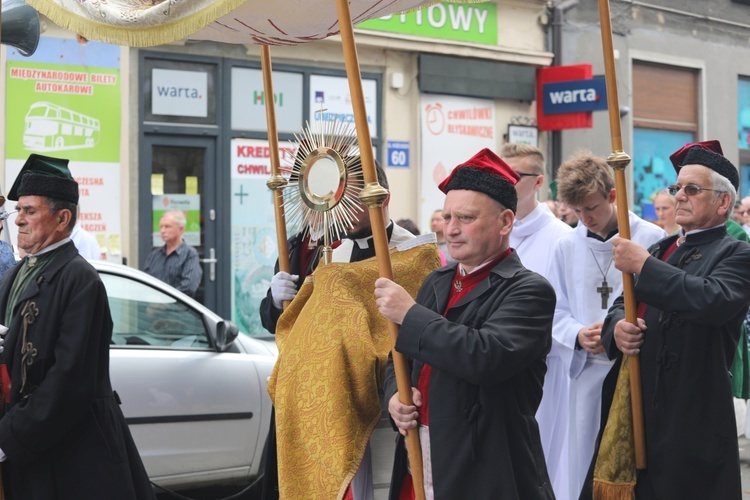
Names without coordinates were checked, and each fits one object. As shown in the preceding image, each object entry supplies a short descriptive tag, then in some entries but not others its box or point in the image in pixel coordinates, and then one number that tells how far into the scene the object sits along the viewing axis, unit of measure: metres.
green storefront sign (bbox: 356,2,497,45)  14.29
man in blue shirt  10.47
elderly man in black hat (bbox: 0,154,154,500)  4.07
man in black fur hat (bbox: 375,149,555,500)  3.42
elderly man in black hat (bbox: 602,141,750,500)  4.20
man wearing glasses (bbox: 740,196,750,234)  11.40
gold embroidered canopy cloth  3.92
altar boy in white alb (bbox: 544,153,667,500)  5.13
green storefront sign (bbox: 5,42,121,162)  11.45
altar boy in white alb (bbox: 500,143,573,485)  5.43
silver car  6.15
